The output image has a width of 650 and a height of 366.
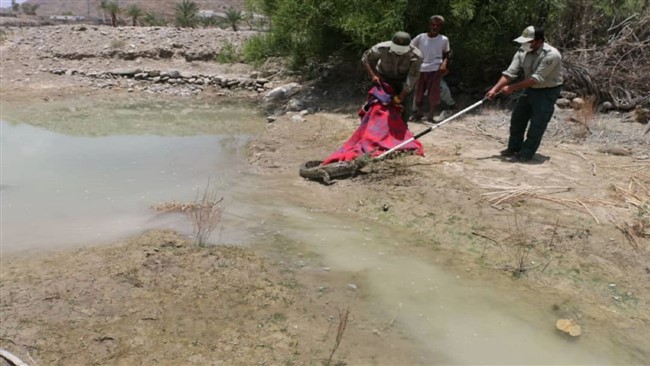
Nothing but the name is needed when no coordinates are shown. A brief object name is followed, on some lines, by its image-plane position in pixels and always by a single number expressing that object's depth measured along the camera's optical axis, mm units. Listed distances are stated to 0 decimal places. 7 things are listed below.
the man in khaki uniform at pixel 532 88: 5090
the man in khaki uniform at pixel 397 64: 5715
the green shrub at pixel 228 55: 12289
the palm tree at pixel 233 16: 26453
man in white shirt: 7102
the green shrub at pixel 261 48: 10172
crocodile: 5562
